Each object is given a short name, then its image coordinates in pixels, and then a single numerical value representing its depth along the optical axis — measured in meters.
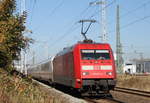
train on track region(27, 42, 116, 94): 17.27
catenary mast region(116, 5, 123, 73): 54.41
